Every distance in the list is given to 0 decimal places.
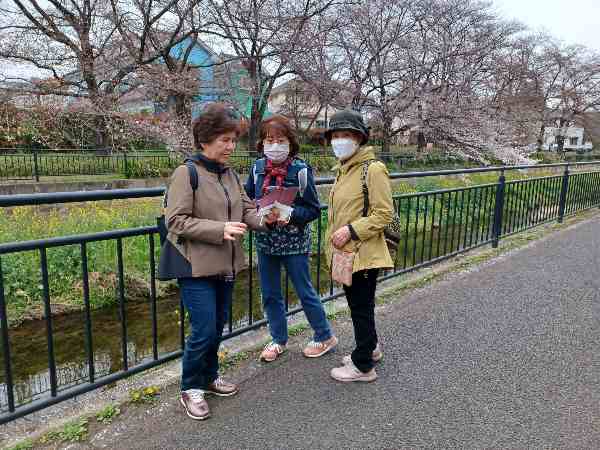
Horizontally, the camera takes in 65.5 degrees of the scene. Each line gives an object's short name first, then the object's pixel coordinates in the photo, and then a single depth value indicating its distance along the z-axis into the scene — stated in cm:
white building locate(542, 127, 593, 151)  4585
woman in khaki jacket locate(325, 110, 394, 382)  257
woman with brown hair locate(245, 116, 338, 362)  271
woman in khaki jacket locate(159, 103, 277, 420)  221
